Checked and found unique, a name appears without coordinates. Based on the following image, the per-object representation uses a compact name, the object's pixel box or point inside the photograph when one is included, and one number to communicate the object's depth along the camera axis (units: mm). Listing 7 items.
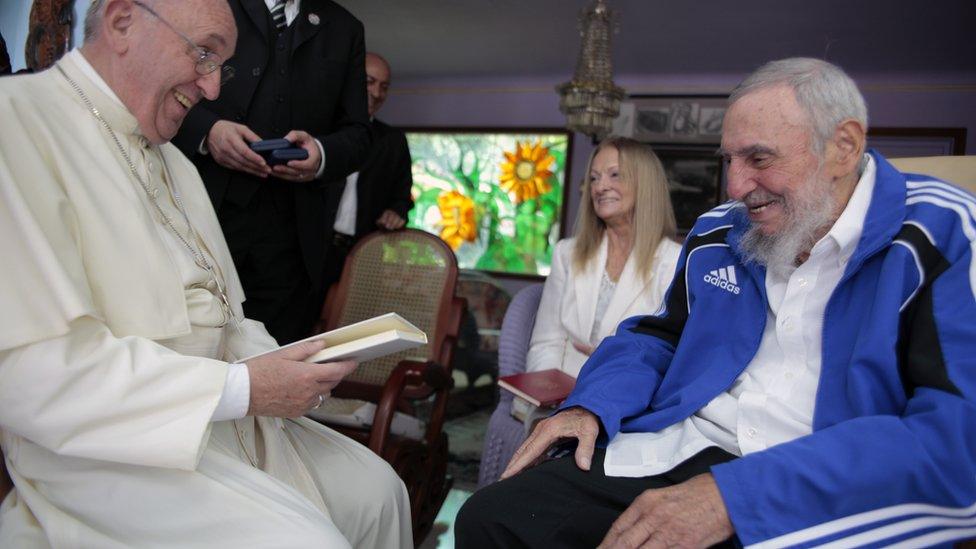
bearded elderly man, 1342
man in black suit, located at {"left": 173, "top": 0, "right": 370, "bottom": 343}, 2779
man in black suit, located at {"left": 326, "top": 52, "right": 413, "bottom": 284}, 4574
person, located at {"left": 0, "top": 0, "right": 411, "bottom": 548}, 1374
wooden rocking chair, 2918
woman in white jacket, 3078
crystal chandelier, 5023
